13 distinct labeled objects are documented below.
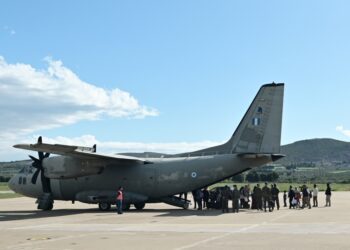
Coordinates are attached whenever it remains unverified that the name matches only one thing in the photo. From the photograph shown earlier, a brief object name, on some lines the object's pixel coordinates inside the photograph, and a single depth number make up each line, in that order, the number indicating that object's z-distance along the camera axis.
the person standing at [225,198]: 27.00
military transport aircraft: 27.72
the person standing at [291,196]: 29.75
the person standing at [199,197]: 29.19
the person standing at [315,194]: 31.33
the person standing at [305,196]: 29.75
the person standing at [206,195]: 29.80
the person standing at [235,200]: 26.95
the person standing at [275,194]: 28.23
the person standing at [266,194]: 27.14
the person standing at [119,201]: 26.61
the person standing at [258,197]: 28.08
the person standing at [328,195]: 31.08
